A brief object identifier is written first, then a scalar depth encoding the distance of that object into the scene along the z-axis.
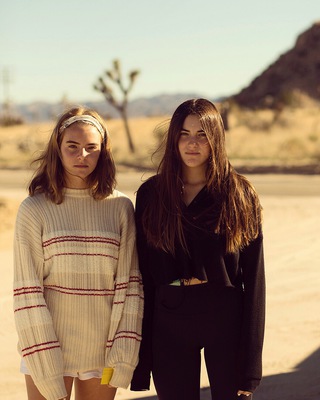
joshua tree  30.50
